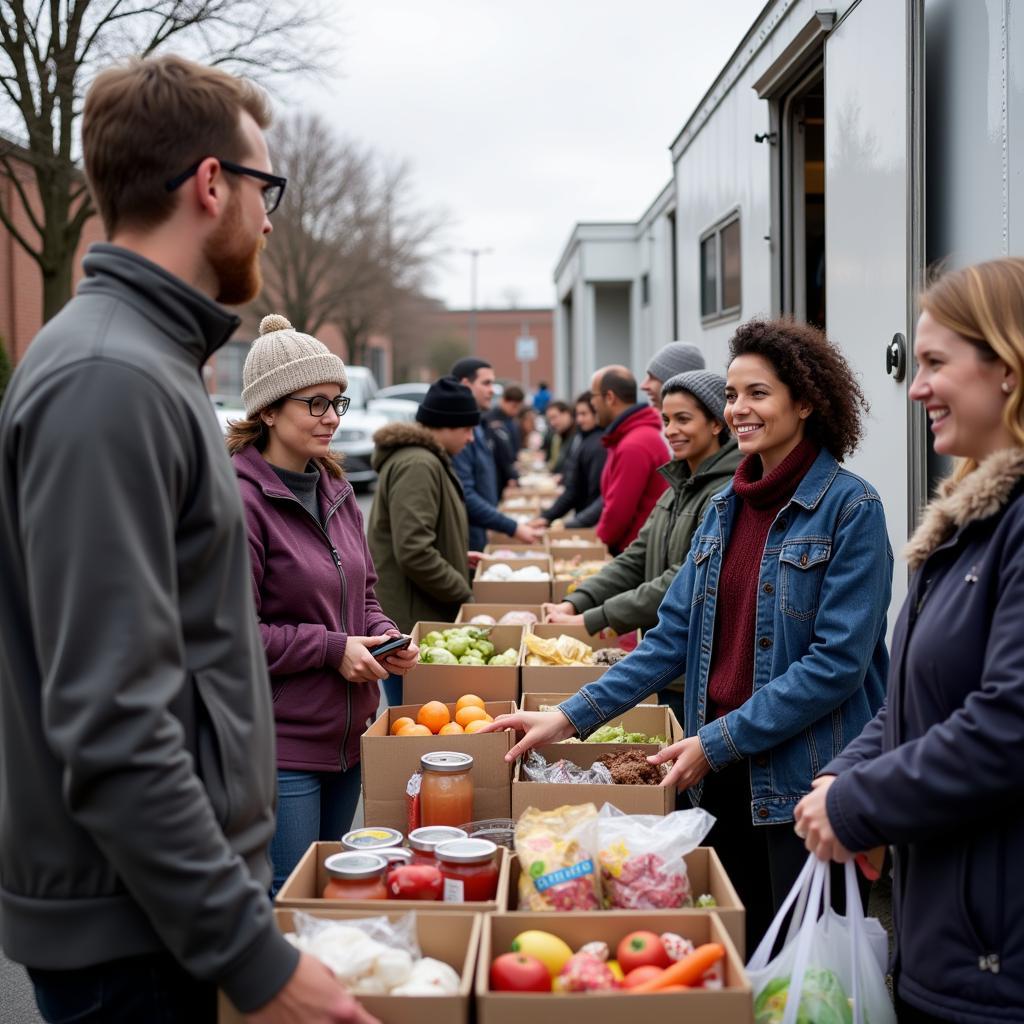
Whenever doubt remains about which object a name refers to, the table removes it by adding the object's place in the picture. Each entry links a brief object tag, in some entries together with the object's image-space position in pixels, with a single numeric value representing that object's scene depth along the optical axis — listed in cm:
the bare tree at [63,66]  1163
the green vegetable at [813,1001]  214
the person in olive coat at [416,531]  543
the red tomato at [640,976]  198
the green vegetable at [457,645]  473
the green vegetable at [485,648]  484
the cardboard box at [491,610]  560
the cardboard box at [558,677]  421
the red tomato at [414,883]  226
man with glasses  150
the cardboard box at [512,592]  632
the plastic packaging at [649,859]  233
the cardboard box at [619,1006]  186
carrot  195
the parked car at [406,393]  3414
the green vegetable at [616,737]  360
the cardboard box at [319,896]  217
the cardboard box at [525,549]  781
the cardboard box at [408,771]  315
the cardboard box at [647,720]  371
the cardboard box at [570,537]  824
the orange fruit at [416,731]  335
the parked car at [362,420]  2195
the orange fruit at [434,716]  354
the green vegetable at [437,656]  459
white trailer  318
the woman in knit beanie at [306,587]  325
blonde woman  190
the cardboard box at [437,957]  186
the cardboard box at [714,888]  214
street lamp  5646
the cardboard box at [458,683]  421
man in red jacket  643
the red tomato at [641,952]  205
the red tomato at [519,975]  194
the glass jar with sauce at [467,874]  231
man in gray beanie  603
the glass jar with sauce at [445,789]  288
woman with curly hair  287
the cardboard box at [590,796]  283
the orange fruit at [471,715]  360
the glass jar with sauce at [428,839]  245
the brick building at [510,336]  8346
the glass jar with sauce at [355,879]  224
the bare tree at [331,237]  3928
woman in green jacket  443
